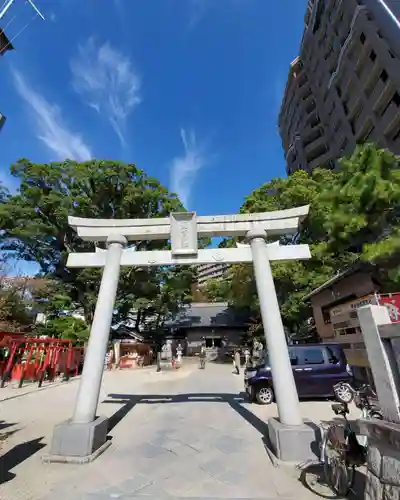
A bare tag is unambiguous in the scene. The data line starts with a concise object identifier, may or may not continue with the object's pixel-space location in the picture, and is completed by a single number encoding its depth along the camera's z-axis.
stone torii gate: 4.74
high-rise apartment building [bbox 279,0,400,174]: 20.69
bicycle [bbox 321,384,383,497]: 3.40
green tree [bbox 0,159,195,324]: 22.17
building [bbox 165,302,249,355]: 33.72
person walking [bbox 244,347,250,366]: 19.79
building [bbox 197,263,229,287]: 78.51
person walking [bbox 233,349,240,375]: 18.80
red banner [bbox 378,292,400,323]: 8.85
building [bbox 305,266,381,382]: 11.29
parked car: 9.30
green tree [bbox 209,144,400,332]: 7.88
